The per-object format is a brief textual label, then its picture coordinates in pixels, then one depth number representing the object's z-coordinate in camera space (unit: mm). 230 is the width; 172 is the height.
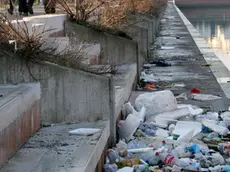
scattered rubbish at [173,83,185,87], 14078
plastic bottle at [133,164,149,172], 7021
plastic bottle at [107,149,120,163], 7340
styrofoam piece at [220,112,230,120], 9918
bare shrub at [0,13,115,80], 7598
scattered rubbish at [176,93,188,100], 12251
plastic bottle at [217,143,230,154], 8055
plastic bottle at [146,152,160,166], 7387
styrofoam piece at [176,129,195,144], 8320
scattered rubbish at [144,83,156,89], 13603
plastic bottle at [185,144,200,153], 7781
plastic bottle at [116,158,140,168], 7141
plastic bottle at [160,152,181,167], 7275
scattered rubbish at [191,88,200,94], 13082
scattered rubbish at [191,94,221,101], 12226
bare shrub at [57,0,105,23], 14041
